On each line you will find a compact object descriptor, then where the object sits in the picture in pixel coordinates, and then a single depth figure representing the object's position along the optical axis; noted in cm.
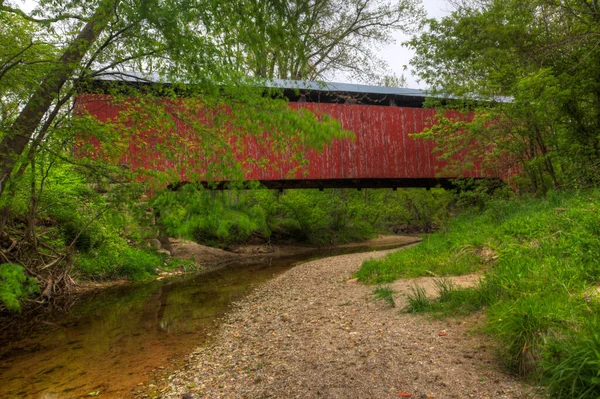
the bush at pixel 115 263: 875
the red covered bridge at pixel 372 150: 1212
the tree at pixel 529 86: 809
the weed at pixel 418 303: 425
